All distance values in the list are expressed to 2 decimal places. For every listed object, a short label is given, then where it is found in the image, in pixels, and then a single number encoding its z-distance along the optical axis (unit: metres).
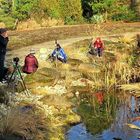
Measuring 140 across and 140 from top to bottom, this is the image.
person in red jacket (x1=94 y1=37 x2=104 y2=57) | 21.33
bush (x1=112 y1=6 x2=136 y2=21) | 34.41
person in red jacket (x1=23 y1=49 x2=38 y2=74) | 17.47
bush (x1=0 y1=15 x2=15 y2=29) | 30.84
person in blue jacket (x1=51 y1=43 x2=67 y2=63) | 19.91
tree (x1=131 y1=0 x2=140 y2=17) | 34.53
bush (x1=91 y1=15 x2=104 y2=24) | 33.03
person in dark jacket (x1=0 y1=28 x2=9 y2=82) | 13.45
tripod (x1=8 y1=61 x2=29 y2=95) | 16.00
